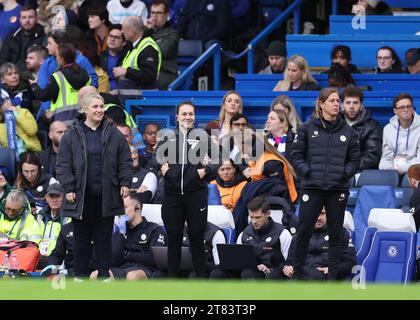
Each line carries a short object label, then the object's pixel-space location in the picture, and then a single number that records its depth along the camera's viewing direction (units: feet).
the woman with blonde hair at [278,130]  54.95
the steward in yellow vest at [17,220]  54.13
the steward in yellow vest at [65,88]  60.08
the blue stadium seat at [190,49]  69.41
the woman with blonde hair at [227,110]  56.48
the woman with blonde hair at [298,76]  58.80
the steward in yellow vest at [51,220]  53.73
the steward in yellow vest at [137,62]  63.10
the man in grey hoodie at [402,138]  55.31
